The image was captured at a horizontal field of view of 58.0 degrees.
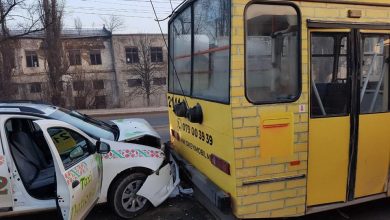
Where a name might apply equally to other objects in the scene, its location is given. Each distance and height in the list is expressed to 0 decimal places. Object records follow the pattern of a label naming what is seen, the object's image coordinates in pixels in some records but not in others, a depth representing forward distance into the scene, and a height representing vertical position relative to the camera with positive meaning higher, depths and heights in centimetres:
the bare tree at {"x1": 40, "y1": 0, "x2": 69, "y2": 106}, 2620 +91
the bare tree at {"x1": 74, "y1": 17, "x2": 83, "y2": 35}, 4025 +437
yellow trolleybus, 330 -43
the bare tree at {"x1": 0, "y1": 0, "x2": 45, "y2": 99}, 2316 +133
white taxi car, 350 -123
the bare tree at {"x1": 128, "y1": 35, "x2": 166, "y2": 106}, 4175 -69
